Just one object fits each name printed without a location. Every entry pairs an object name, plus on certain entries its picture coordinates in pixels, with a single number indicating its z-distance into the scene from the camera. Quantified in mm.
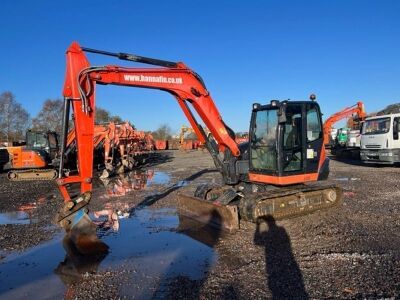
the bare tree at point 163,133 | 80588
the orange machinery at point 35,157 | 18766
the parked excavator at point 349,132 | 26119
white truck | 19234
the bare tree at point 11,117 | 68938
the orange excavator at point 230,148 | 7375
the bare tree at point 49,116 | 70931
